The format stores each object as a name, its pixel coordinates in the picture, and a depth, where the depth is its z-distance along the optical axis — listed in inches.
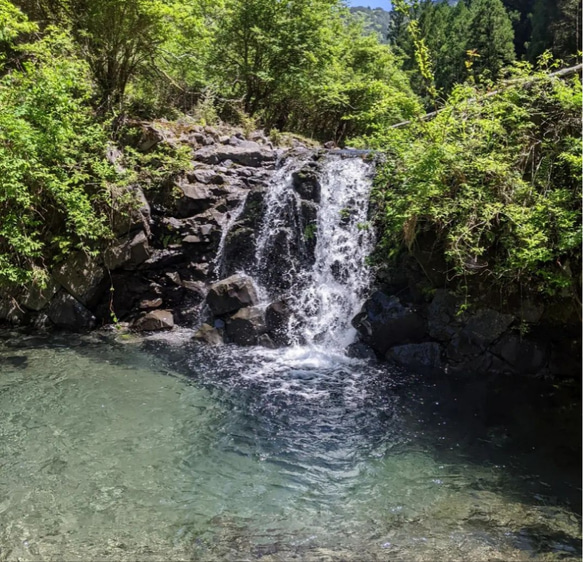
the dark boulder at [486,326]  290.5
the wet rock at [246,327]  355.3
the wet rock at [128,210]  390.9
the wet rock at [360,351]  327.3
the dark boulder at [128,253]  394.3
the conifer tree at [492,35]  1320.1
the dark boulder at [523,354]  284.4
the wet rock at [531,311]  279.3
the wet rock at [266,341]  351.1
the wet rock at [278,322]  355.3
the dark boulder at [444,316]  303.9
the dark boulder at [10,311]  380.8
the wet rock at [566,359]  273.6
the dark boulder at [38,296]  384.5
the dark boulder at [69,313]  384.2
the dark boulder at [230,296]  370.0
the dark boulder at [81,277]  387.9
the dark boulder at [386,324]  318.0
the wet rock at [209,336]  357.1
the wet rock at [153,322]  383.6
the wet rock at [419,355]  308.0
